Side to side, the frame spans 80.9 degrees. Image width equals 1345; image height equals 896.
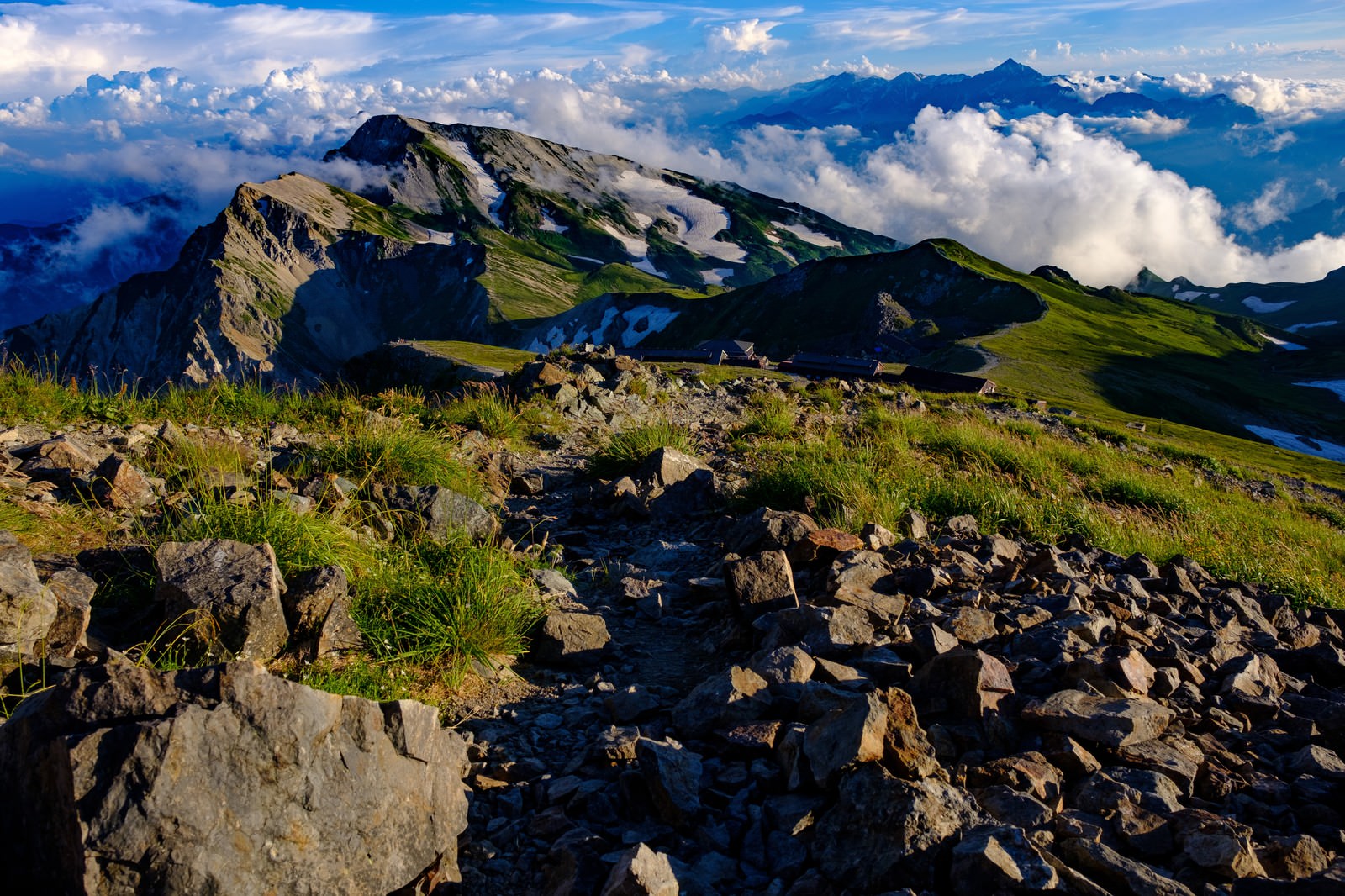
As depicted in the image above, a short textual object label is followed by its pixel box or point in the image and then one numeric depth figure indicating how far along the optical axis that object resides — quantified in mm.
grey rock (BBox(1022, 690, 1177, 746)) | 5051
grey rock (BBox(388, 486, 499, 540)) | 8305
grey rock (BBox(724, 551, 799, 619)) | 7281
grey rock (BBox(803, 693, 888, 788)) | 4410
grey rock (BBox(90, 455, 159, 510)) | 7634
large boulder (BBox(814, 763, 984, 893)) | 3871
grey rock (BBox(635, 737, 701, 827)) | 4488
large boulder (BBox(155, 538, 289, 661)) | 5309
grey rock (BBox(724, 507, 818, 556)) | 8734
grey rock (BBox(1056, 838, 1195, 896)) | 3734
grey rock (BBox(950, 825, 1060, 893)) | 3631
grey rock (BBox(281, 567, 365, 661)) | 5578
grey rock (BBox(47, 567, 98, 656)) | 4984
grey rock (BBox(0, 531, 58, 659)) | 4754
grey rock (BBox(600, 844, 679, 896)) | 3605
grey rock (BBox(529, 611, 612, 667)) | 6680
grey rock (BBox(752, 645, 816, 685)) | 5719
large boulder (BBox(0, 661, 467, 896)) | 3283
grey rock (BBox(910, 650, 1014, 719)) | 5355
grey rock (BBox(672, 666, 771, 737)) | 5402
